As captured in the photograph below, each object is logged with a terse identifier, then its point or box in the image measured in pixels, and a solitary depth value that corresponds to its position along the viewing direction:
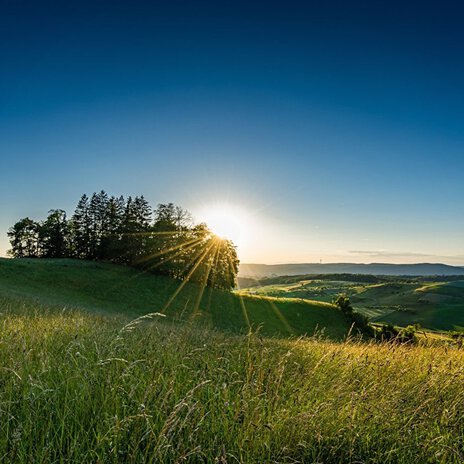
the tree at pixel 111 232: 65.19
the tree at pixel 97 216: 75.84
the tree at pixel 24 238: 80.88
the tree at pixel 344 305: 63.62
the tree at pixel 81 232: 74.12
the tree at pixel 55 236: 73.75
